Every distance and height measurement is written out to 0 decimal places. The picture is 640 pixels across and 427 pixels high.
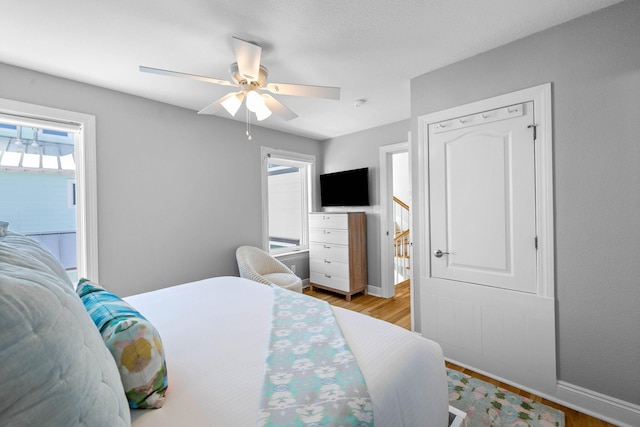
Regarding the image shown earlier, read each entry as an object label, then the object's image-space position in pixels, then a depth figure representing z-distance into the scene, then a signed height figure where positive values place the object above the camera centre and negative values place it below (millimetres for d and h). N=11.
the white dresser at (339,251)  3926 -568
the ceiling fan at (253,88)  1665 +886
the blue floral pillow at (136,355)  857 -451
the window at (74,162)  2336 +505
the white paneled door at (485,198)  1953 +100
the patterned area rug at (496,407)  1662 -1285
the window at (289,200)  4406 +242
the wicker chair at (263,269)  3152 -679
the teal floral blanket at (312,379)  832 -603
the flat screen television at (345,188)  4141 +410
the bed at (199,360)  472 -587
